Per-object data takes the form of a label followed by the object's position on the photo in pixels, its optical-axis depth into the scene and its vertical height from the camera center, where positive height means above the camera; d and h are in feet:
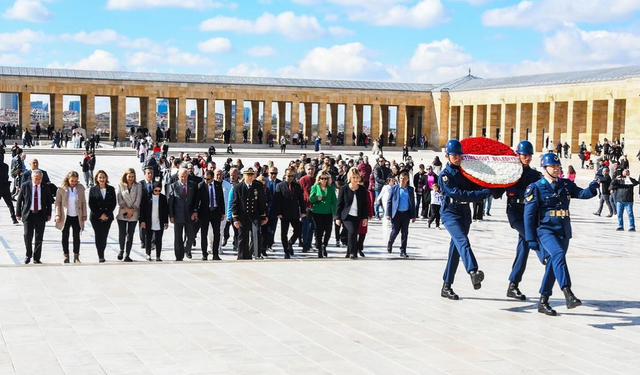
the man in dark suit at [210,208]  41.37 -3.82
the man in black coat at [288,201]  44.22 -3.65
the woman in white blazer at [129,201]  40.29 -3.40
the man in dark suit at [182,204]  41.01 -3.58
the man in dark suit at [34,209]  38.86 -3.68
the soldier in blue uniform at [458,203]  28.35 -2.38
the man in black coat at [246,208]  41.29 -3.74
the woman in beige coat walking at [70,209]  38.81 -3.67
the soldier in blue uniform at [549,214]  27.66 -2.58
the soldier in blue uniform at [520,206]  29.09 -2.50
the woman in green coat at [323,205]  43.80 -3.80
